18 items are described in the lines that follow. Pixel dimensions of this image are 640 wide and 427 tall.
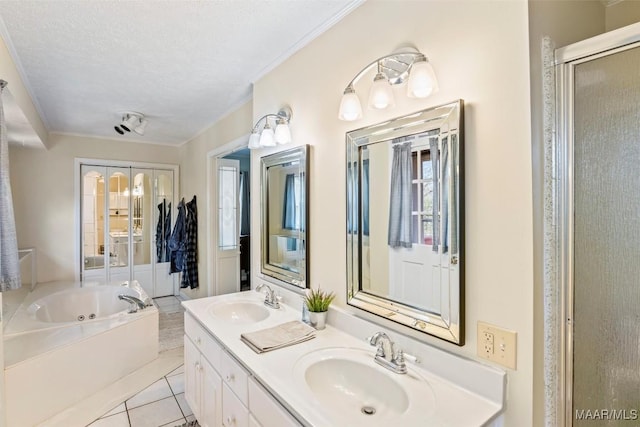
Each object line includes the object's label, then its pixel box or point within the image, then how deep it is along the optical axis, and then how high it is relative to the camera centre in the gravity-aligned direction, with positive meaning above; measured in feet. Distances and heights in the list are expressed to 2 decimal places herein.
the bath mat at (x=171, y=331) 11.15 -4.33
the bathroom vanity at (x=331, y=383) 3.42 -2.00
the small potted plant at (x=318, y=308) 5.57 -1.60
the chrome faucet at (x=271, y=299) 6.79 -1.78
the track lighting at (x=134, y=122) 11.29 +3.10
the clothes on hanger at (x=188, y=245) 14.34 -1.40
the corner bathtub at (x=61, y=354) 7.06 -3.45
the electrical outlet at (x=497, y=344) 3.45 -1.41
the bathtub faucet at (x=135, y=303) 10.05 -2.76
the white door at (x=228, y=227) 13.30 -0.61
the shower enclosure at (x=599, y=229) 3.18 -0.17
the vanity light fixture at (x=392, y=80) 4.01 +1.70
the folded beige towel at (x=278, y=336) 4.79 -1.88
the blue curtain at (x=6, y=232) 5.52 -0.33
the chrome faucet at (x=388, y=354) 4.15 -1.80
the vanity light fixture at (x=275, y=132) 6.68 +1.64
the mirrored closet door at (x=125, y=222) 14.90 -0.44
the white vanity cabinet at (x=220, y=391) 4.04 -2.63
